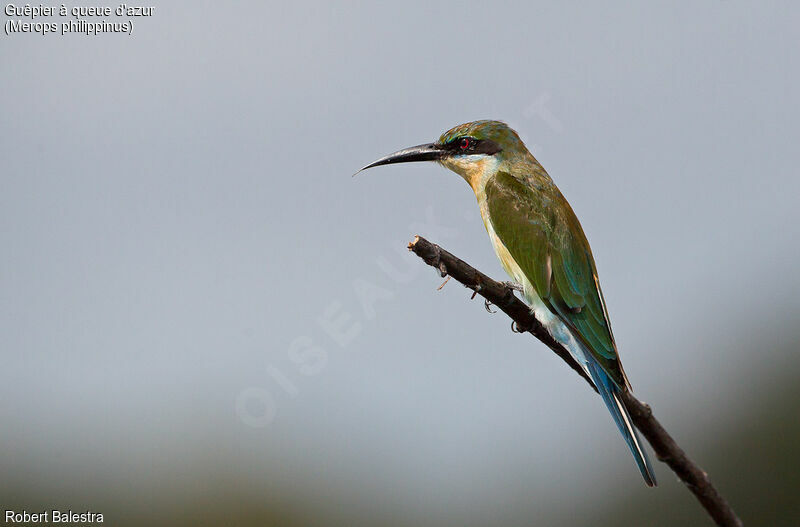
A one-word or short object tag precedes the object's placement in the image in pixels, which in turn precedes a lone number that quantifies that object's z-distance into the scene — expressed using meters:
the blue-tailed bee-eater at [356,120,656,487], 5.84
